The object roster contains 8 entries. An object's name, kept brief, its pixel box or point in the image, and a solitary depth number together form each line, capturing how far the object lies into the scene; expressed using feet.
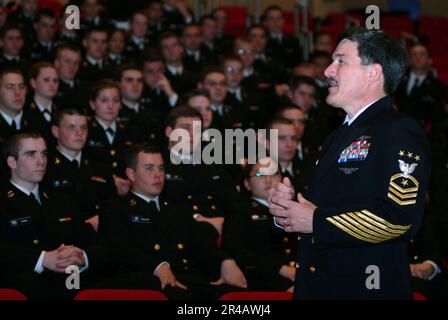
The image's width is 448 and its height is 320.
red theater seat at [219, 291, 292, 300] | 21.49
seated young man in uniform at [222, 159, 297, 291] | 29.91
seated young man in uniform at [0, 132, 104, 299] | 26.96
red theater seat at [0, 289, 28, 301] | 19.90
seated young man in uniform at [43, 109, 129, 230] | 35.47
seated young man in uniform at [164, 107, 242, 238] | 37.47
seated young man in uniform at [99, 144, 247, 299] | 28.99
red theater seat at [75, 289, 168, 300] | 20.36
